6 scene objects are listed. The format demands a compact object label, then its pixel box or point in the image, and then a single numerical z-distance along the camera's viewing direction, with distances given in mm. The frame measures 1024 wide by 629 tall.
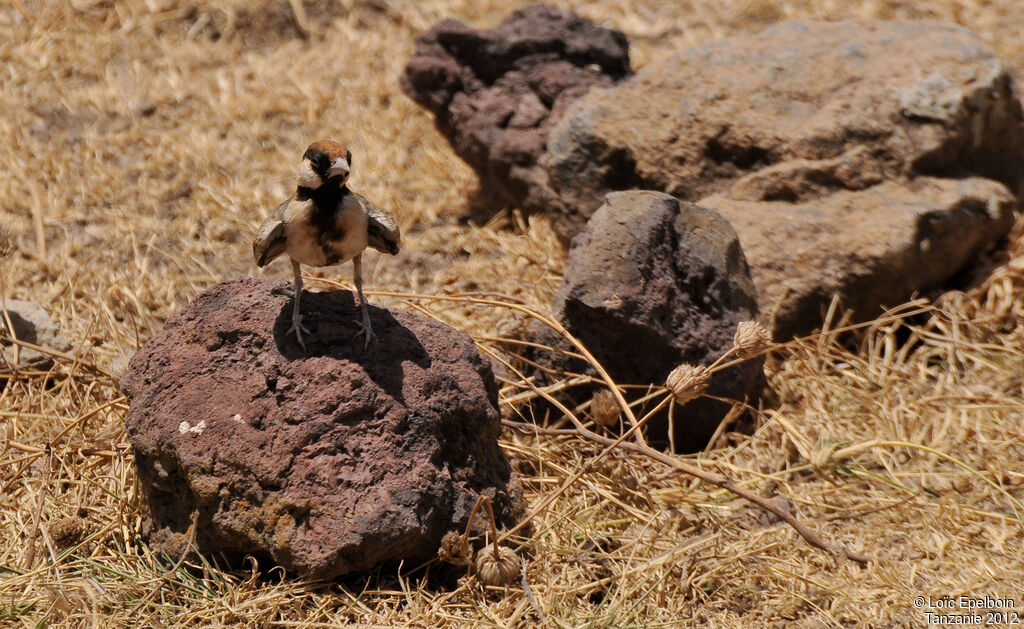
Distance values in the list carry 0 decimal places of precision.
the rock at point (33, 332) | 8859
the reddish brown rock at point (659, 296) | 8242
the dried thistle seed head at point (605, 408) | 8062
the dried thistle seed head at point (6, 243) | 10016
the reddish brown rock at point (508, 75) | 11546
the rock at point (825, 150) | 9711
